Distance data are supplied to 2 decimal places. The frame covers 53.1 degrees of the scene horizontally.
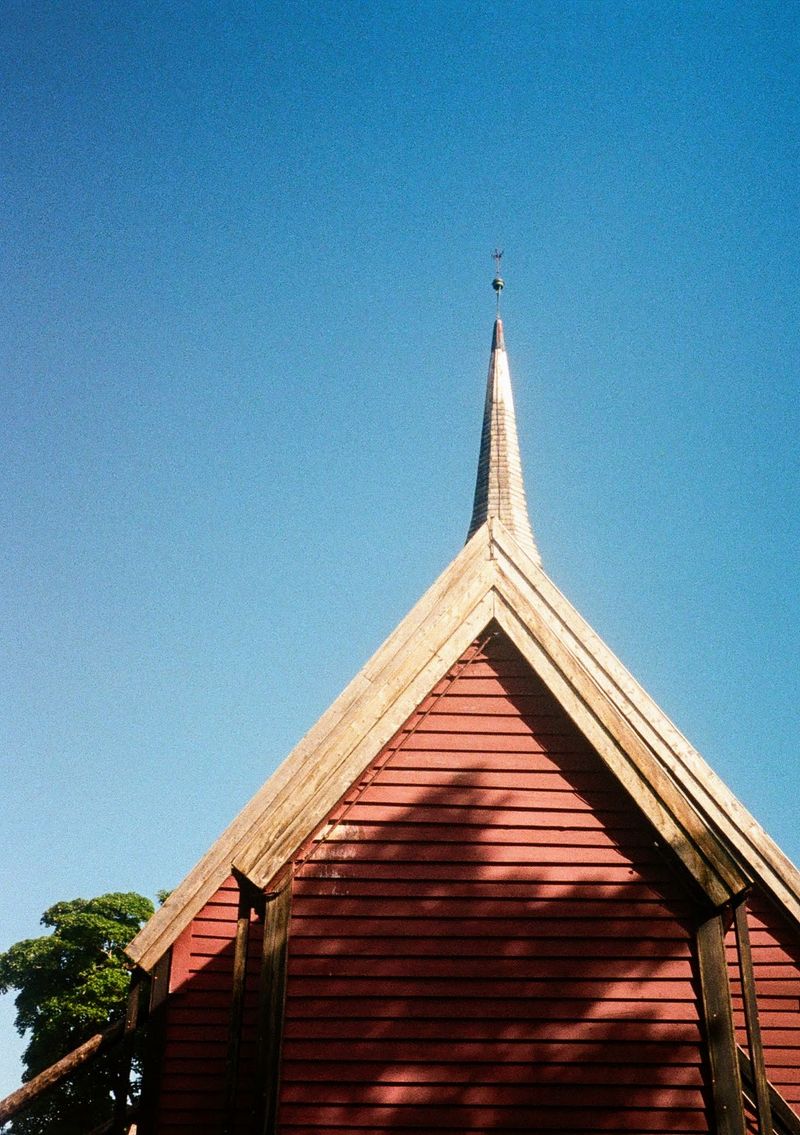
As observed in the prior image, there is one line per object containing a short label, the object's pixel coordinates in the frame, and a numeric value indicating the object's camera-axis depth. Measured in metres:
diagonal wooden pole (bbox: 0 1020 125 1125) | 6.76
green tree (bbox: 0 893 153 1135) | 30.19
